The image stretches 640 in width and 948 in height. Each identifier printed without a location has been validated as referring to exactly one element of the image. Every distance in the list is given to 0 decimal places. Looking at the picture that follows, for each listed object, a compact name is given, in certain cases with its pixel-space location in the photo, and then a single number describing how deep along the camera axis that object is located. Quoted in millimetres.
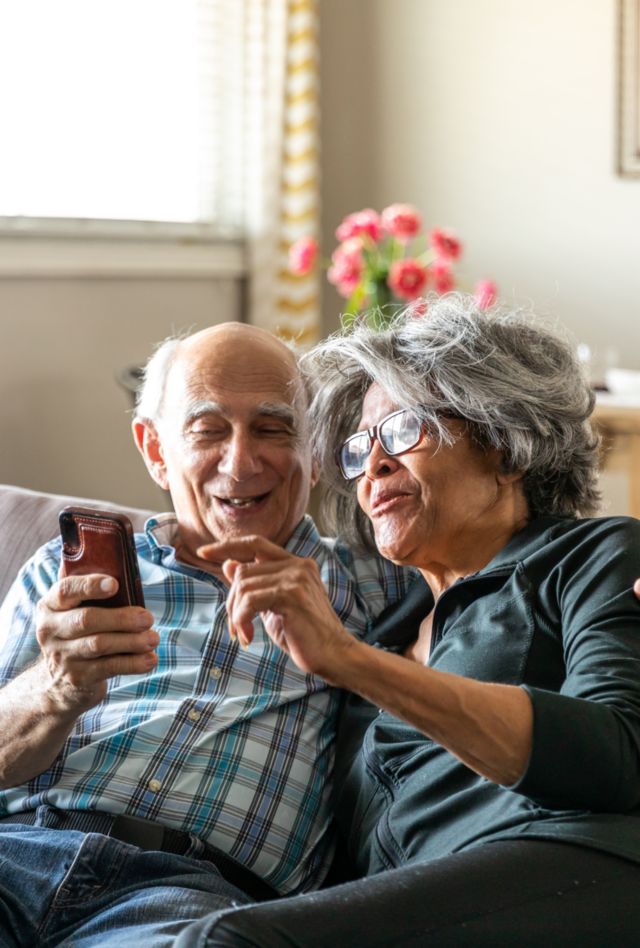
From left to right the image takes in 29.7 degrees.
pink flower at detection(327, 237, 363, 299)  3400
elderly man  1344
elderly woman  1076
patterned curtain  3885
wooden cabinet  2984
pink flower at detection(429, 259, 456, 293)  3377
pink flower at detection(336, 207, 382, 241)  3412
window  3295
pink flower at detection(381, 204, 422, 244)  3375
